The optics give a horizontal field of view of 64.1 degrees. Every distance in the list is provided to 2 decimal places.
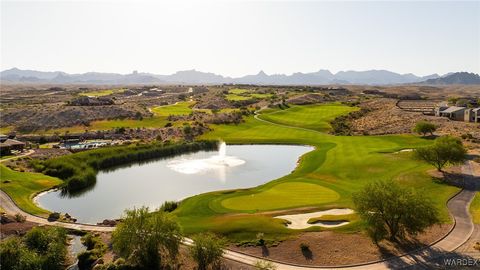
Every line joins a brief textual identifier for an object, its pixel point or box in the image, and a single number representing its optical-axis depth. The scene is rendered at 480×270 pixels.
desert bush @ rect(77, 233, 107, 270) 37.31
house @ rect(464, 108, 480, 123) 111.06
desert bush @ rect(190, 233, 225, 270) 33.72
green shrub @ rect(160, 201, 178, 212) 54.53
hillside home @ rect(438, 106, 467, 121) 116.63
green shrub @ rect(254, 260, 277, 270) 30.97
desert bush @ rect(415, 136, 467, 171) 58.97
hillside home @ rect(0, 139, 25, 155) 84.25
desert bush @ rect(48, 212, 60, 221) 49.59
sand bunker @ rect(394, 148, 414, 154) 78.93
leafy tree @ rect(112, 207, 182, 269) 35.00
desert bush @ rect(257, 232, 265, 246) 39.72
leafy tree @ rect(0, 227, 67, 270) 34.75
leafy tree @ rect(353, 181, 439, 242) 36.00
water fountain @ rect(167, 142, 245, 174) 78.21
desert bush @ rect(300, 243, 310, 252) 37.64
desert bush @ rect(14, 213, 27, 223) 47.84
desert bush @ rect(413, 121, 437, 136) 92.25
